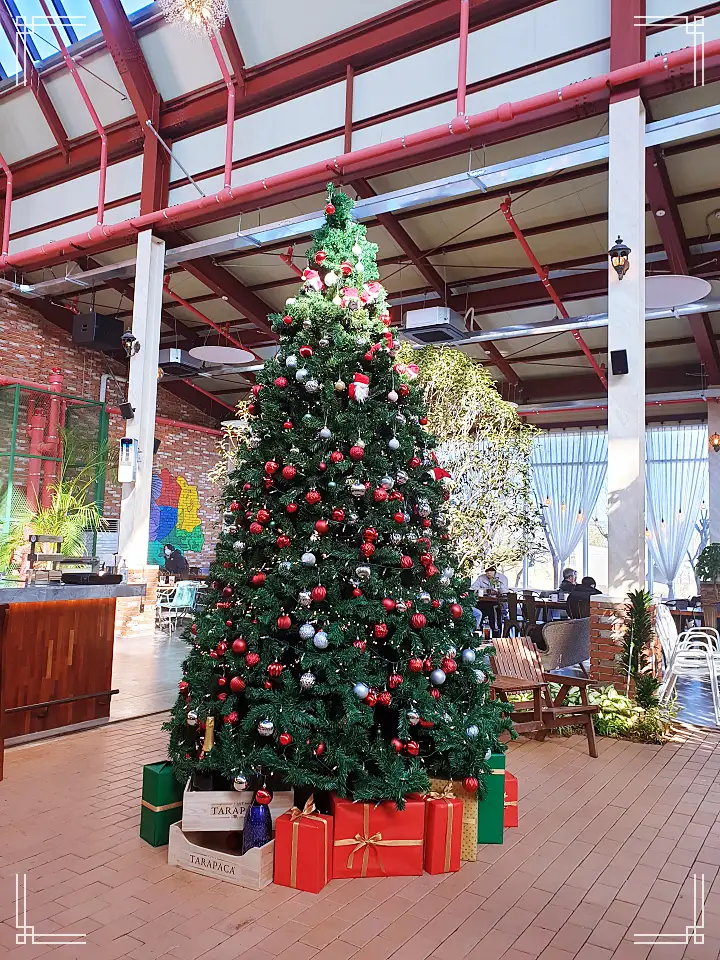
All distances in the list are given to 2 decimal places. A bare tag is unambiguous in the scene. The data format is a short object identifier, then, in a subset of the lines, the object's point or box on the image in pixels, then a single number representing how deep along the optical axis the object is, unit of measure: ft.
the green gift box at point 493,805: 10.03
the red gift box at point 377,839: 9.08
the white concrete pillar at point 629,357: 18.76
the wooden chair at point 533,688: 14.93
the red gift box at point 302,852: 8.68
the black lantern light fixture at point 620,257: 18.70
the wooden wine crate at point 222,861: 8.68
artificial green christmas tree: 9.34
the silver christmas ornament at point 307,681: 9.25
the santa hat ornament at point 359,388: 10.34
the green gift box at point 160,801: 9.67
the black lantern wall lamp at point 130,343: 28.73
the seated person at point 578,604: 30.27
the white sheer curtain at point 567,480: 48.34
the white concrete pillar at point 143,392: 28.84
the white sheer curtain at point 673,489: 44.37
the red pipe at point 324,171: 19.29
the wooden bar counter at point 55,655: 13.69
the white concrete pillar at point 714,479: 41.78
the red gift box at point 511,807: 10.90
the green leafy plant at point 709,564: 36.78
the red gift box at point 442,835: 9.23
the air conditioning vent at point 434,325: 30.32
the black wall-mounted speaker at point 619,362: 19.01
